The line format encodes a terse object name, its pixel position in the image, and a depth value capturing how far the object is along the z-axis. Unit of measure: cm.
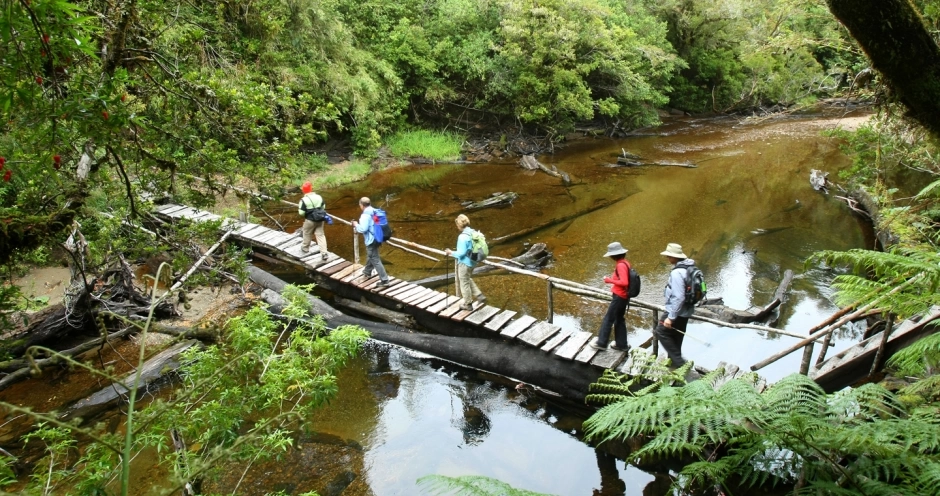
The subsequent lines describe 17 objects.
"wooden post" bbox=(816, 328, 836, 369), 636
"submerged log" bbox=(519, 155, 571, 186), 2078
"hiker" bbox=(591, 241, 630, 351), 687
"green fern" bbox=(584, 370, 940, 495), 320
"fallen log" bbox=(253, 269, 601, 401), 758
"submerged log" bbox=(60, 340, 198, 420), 739
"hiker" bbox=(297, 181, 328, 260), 1048
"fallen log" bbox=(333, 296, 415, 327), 997
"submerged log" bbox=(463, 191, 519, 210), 1731
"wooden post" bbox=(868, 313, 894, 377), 589
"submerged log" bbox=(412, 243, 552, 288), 1202
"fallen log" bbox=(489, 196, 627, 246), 1455
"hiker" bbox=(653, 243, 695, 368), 644
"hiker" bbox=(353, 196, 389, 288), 944
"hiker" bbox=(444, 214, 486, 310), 843
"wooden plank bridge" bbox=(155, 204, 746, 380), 752
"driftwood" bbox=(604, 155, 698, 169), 2172
